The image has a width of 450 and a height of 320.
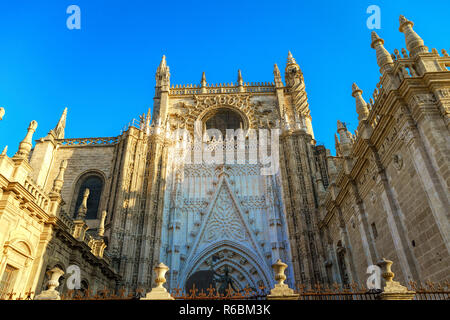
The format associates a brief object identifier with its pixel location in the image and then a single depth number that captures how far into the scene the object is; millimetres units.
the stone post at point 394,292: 6266
